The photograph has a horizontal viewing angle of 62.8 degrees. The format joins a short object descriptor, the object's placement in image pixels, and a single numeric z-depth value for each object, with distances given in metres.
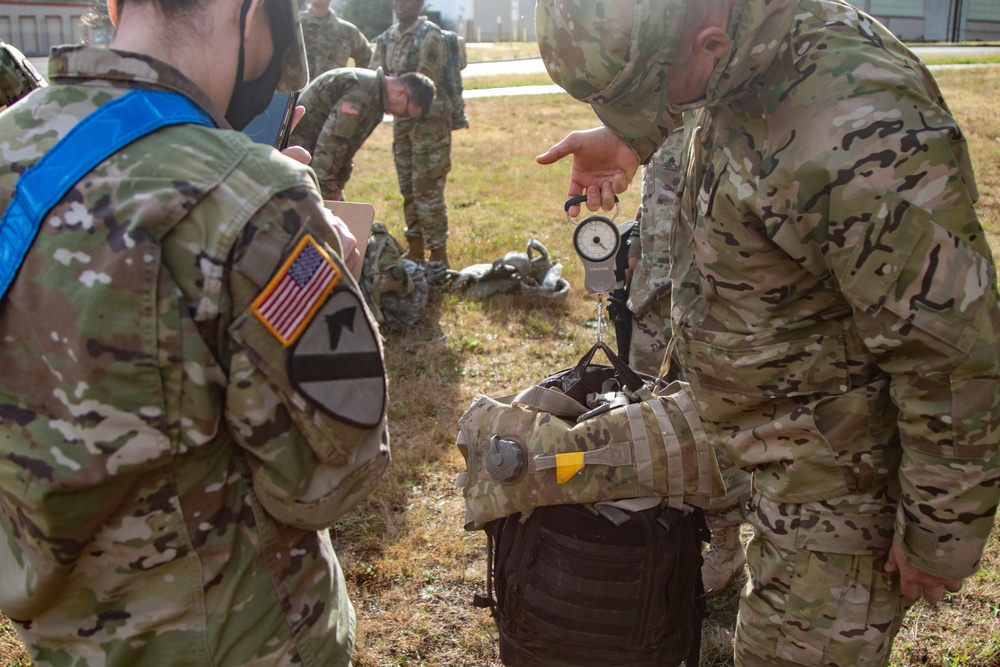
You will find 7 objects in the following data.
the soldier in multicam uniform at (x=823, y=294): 1.57
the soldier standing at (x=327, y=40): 8.58
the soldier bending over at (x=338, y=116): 5.78
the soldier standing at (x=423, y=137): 7.37
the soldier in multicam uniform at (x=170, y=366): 1.21
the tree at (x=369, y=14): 25.05
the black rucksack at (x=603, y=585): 2.44
